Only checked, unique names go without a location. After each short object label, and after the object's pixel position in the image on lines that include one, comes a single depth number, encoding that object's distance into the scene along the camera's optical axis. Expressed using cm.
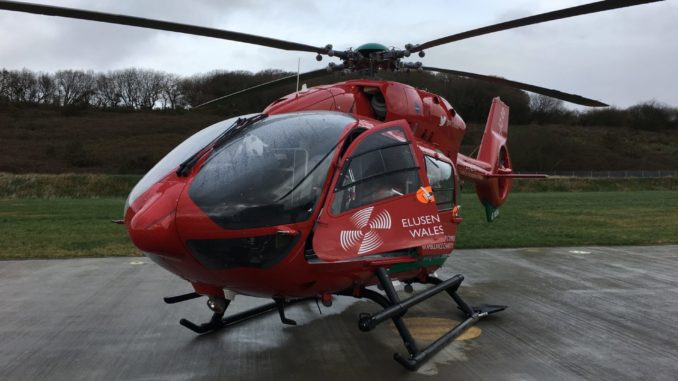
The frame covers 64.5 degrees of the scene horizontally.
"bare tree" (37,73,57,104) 9094
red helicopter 432
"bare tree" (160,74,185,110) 8594
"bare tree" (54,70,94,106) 9088
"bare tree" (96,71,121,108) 9206
